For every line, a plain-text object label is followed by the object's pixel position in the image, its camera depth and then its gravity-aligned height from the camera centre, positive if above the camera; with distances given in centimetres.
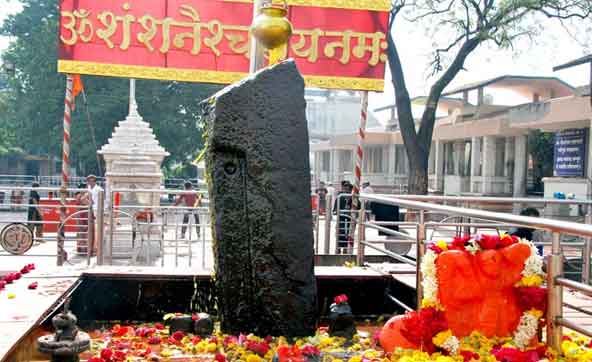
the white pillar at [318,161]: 4678 +113
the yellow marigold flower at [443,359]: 316 -95
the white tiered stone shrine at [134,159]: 1242 +26
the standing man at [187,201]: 1359 -66
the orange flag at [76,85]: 964 +141
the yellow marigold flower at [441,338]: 347 -92
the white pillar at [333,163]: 4180 +91
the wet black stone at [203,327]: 411 -104
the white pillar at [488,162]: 2470 +69
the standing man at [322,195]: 1963 -63
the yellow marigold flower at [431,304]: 363 -76
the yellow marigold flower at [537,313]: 339 -74
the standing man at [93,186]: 1013 -29
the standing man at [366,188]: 1424 -28
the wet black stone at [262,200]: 384 -17
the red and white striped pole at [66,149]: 884 +31
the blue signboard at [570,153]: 1725 +81
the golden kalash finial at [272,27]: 433 +105
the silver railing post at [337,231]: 907 -84
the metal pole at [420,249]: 445 -54
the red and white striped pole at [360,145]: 943 +48
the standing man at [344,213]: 935 -61
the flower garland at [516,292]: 340 -65
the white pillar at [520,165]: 2328 +56
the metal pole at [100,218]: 705 -57
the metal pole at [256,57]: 508 +99
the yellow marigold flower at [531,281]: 343 -57
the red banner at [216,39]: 928 +214
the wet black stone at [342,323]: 441 -108
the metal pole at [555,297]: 323 -63
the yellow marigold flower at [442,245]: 377 -42
